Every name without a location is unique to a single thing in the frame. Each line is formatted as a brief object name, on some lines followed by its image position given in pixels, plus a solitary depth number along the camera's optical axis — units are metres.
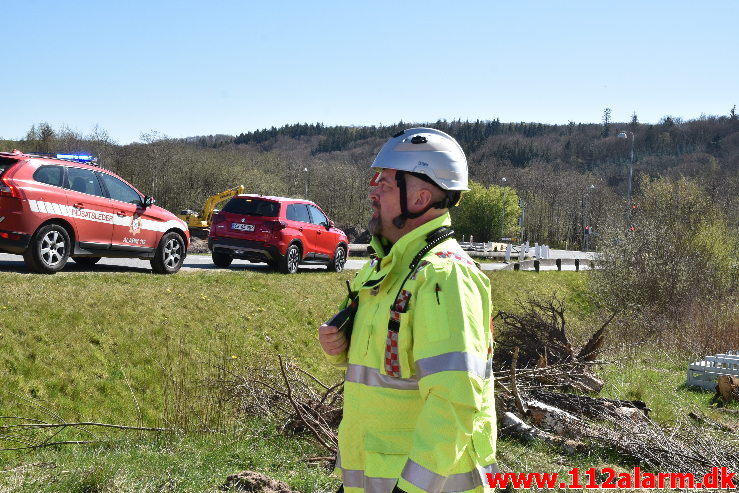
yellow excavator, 34.38
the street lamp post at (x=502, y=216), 71.25
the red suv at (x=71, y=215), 11.40
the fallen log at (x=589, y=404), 7.81
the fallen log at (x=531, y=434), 6.73
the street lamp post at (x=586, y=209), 97.67
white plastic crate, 10.25
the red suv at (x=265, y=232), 16.67
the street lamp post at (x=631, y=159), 33.67
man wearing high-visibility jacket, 2.17
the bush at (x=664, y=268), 24.04
